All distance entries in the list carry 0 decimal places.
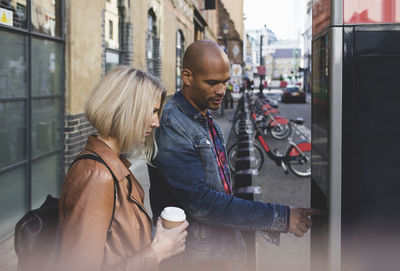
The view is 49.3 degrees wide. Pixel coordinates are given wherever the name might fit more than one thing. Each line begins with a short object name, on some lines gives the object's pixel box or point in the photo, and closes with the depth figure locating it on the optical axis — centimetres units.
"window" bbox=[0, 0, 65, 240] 469
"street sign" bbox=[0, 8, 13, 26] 454
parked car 3859
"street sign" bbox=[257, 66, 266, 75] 5406
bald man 185
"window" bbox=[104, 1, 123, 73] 816
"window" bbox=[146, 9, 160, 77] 1138
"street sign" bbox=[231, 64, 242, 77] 2317
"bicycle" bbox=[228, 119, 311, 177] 828
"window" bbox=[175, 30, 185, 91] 1624
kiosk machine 195
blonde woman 134
